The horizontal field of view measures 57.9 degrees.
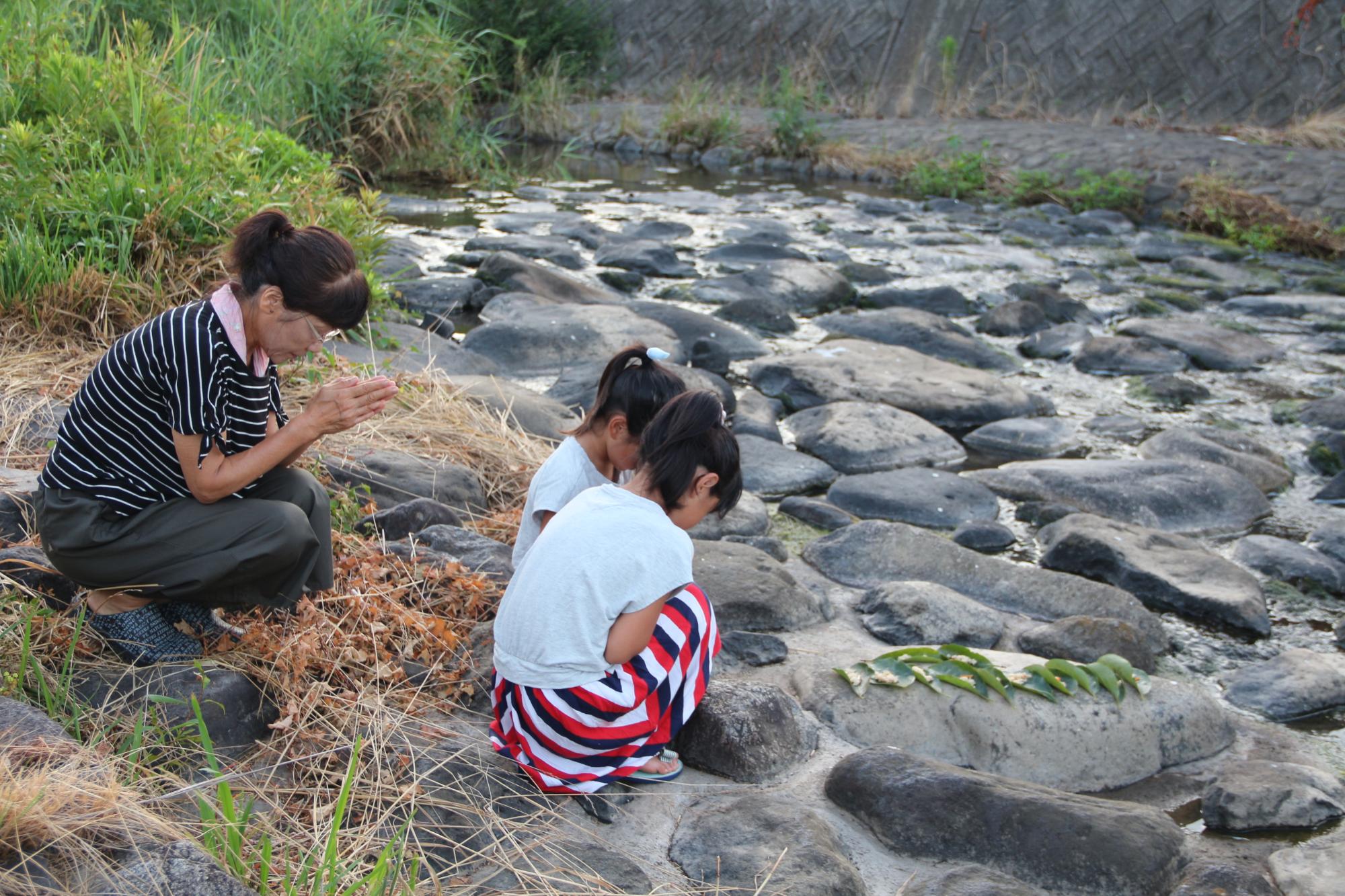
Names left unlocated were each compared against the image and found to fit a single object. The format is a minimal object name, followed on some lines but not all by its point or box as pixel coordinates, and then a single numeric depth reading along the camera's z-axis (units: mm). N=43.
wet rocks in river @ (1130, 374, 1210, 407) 6215
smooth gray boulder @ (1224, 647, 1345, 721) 3389
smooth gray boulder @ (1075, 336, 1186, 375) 6711
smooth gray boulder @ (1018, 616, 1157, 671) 3453
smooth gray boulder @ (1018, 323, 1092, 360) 6957
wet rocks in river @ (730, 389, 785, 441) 5414
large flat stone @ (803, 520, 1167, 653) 3869
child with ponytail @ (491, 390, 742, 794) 2391
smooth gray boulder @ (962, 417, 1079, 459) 5500
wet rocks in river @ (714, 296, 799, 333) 7113
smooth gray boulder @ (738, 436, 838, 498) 4918
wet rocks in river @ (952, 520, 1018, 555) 4469
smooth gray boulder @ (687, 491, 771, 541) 4348
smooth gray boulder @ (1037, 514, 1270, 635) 3939
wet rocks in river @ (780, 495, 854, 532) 4547
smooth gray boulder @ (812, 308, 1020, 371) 6766
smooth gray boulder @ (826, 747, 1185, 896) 2461
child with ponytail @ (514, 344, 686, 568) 2859
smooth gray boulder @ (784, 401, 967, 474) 5227
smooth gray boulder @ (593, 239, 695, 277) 8281
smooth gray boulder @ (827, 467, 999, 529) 4688
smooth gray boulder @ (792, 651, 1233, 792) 2932
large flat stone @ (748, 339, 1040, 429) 5824
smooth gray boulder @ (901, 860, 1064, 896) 2301
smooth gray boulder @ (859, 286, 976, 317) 7809
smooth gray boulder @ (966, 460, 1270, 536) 4730
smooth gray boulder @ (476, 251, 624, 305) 7184
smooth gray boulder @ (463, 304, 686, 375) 6062
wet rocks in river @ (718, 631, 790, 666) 3271
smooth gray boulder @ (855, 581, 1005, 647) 3582
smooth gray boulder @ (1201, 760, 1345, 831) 2793
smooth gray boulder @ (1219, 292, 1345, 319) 8039
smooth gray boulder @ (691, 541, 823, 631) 3506
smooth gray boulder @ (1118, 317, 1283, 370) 6883
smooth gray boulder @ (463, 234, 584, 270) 8320
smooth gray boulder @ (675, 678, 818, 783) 2730
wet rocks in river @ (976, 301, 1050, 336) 7363
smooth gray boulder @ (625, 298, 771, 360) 6516
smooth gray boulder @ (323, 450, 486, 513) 3816
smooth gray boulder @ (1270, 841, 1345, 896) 2518
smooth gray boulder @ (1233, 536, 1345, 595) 4246
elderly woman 2479
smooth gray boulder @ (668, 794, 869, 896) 2283
